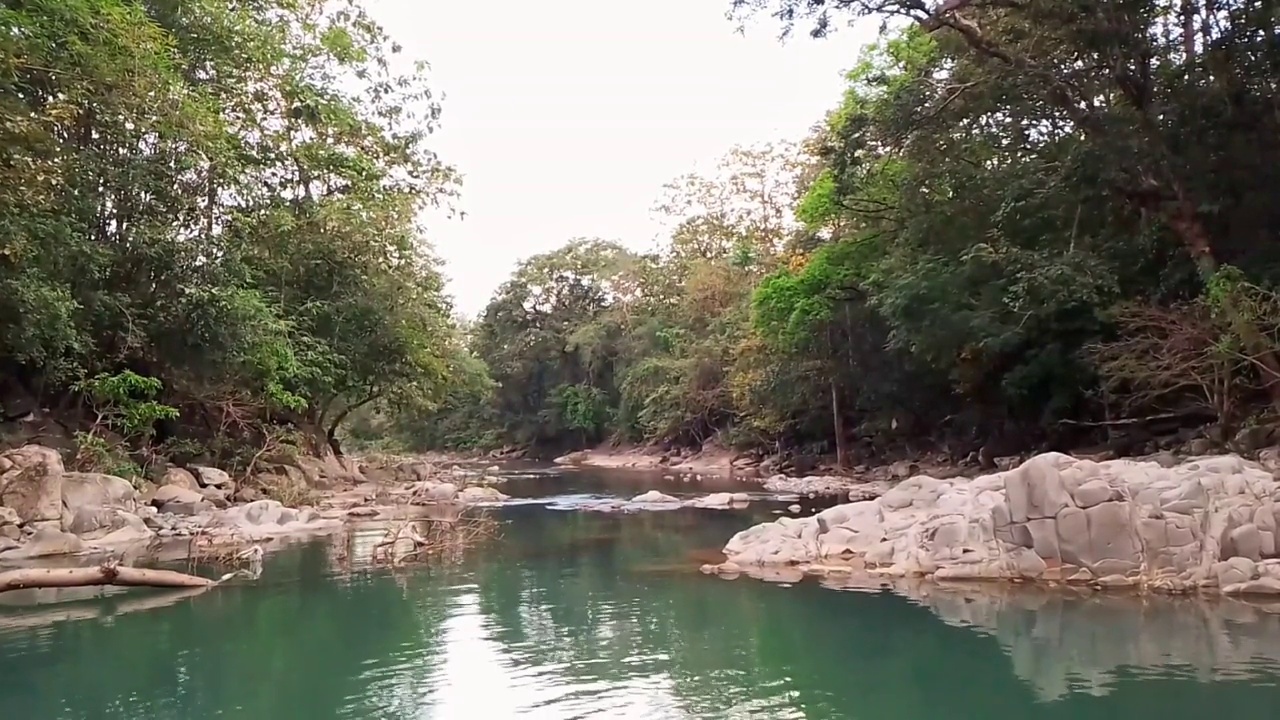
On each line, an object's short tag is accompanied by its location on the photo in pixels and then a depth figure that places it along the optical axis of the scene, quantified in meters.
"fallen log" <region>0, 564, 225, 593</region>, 9.21
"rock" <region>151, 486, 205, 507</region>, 16.80
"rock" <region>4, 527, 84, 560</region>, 13.05
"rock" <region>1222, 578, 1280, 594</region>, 9.83
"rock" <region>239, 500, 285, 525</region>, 16.39
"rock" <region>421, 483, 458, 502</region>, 22.06
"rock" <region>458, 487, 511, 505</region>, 22.69
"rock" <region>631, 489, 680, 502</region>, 21.40
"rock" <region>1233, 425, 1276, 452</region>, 14.31
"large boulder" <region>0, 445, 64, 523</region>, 13.64
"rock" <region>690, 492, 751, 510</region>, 20.23
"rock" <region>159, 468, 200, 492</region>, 17.84
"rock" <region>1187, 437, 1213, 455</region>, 15.34
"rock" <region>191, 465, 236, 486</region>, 18.69
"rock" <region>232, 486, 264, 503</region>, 18.92
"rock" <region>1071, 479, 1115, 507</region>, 10.71
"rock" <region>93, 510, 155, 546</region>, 14.29
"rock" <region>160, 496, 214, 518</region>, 16.55
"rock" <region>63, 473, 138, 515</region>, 14.50
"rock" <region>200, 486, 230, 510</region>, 17.69
